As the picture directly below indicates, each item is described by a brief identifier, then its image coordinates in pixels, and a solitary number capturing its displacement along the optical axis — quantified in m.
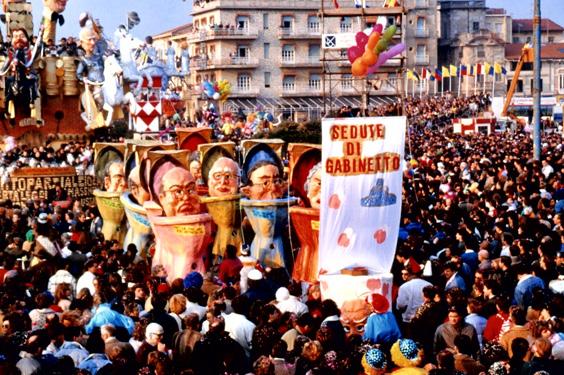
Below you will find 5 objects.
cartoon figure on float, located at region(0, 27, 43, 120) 38.34
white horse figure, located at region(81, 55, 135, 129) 40.75
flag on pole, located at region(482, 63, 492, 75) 69.12
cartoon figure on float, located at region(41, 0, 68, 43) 43.72
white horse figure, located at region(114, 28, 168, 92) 43.45
